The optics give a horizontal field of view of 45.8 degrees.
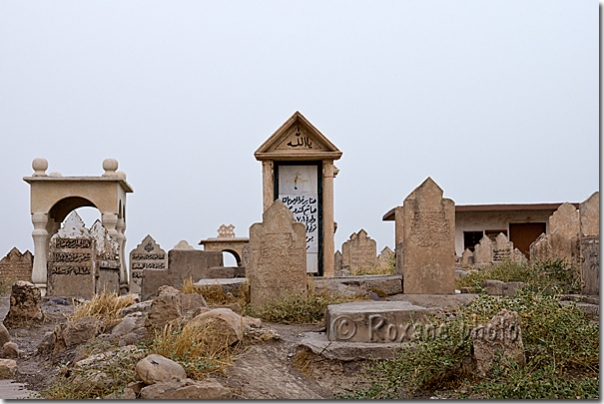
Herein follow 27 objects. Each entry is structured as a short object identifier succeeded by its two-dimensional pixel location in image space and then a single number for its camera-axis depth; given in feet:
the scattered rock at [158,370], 17.84
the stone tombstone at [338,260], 83.50
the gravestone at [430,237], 37.40
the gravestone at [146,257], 72.23
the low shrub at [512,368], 16.47
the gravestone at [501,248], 79.10
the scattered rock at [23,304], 35.45
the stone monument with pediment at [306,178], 47.75
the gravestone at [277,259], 34.09
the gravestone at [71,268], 53.11
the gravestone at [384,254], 86.02
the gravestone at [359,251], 80.28
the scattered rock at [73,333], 26.32
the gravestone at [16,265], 76.54
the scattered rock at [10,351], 27.09
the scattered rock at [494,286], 39.27
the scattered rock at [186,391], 16.90
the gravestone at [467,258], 81.32
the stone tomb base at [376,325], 24.53
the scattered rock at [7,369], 22.89
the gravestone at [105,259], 55.12
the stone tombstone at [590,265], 31.96
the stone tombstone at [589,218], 35.37
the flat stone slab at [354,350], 23.27
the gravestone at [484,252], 78.28
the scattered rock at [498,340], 17.65
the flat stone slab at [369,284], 38.29
